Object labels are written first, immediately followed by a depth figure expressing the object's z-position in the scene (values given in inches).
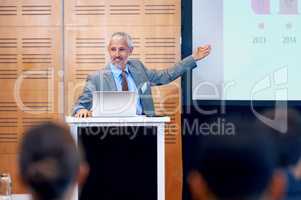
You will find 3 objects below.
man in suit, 347.9
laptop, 252.5
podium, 245.6
